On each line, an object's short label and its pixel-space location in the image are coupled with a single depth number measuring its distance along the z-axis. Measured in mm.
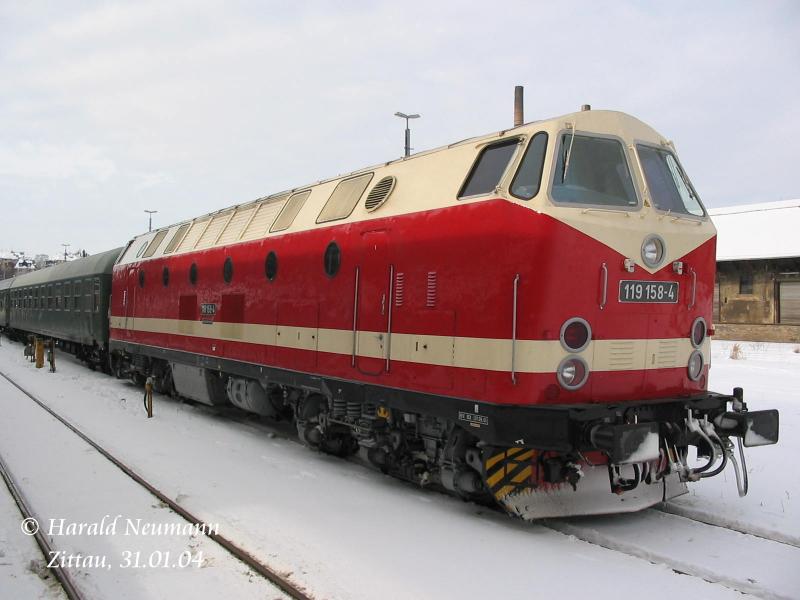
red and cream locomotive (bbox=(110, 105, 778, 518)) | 5039
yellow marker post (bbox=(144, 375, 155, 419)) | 10828
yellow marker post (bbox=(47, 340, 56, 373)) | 17781
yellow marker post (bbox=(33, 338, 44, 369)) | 18578
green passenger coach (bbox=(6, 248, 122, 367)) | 16406
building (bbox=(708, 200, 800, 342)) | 27203
